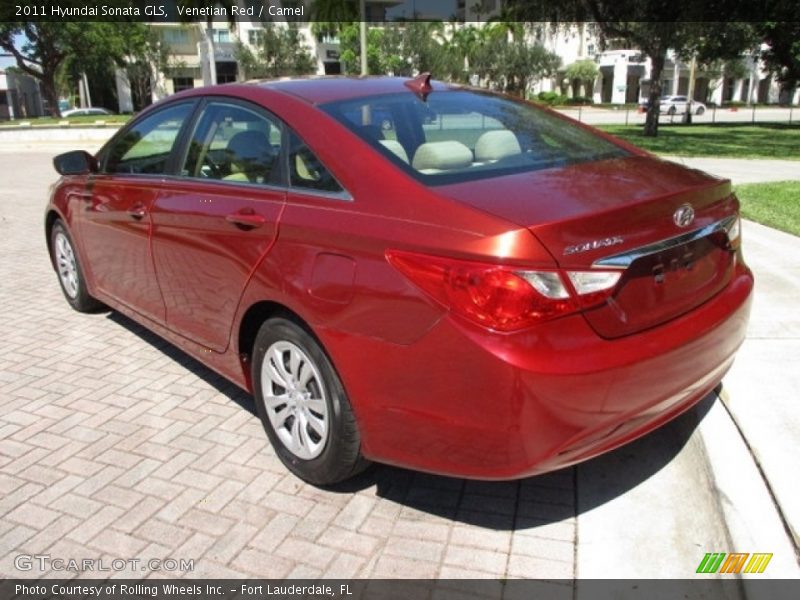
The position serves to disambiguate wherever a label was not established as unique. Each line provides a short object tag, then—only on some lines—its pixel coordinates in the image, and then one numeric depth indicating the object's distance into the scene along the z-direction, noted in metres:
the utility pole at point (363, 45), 18.32
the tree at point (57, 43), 50.12
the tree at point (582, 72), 73.19
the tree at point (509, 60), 66.88
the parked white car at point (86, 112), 55.31
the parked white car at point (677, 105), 50.70
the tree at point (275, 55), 65.00
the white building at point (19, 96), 72.69
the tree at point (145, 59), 59.41
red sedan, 2.35
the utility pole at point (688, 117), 37.28
